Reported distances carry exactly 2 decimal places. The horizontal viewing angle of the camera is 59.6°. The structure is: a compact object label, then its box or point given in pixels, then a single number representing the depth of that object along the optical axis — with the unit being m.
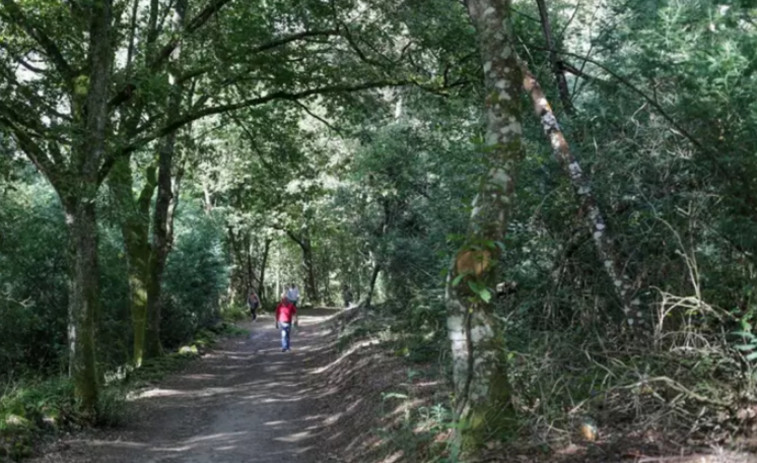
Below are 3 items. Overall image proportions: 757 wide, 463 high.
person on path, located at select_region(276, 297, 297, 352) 18.95
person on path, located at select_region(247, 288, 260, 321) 34.53
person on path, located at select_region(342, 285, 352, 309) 39.85
